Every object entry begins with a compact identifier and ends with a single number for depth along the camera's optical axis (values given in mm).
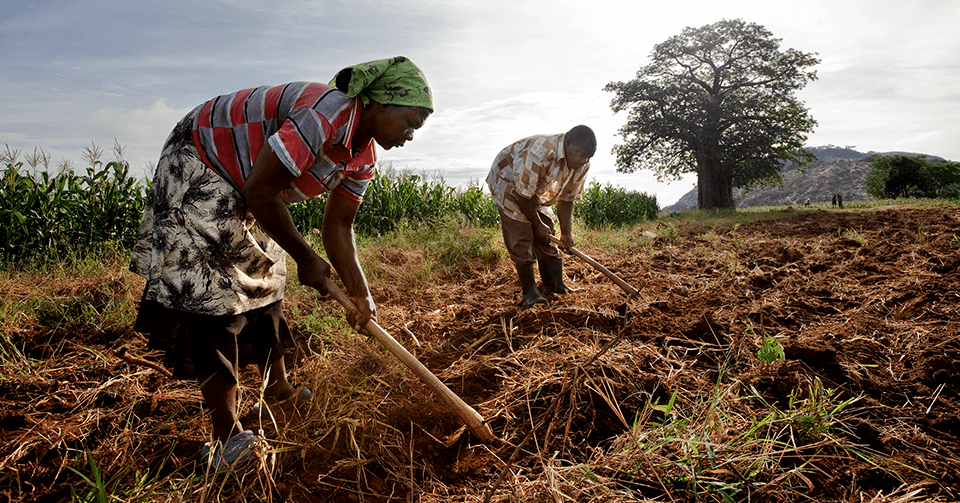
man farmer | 3316
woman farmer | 1397
